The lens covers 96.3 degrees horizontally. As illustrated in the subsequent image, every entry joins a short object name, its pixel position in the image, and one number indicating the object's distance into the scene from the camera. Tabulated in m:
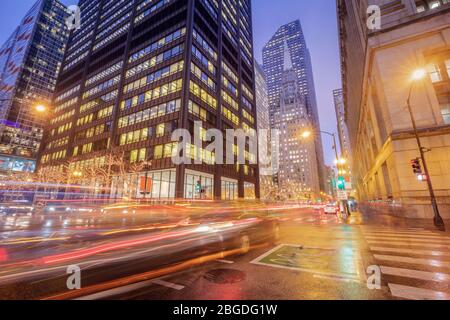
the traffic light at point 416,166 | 13.69
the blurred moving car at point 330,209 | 30.36
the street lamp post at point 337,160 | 16.42
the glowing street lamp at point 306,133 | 16.35
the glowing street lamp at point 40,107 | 12.26
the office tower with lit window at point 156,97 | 35.56
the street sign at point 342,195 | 17.62
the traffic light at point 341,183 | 18.04
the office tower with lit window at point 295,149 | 148.50
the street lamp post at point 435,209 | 11.47
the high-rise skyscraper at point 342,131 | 162.12
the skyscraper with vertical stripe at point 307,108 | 182.50
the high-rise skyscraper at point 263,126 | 123.50
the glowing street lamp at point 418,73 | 12.52
